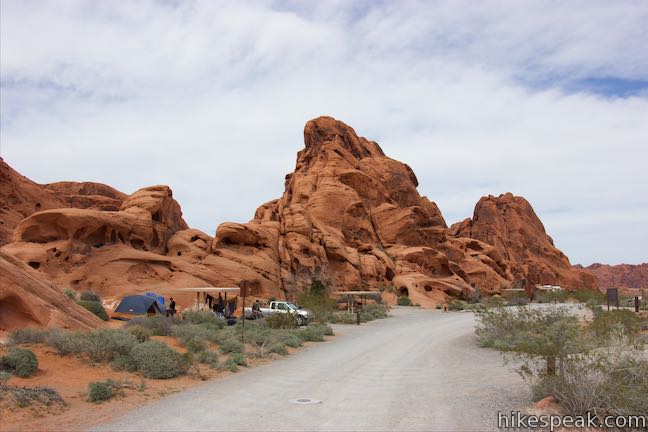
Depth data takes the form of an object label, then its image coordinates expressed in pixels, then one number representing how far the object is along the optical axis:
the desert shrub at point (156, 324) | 18.99
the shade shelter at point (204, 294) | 29.96
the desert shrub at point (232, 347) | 17.17
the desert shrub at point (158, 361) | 12.46
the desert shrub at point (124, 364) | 12.60
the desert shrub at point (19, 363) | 10.67
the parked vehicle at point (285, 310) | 30.35
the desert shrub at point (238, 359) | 15.02
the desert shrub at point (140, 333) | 15.74
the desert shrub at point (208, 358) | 14.61
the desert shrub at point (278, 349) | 17.83
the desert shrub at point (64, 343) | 12.86
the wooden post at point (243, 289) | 18.58
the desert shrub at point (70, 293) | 28.58
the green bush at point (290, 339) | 19.98
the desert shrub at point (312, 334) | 22.74
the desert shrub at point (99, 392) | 9.86
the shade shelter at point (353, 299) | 43.38
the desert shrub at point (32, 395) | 8.94
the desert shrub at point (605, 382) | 7.98
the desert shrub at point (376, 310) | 40.12
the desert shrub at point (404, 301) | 53.50
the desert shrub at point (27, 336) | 12.85
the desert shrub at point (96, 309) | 22.66
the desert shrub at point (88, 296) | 30.38
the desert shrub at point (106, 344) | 12.87
